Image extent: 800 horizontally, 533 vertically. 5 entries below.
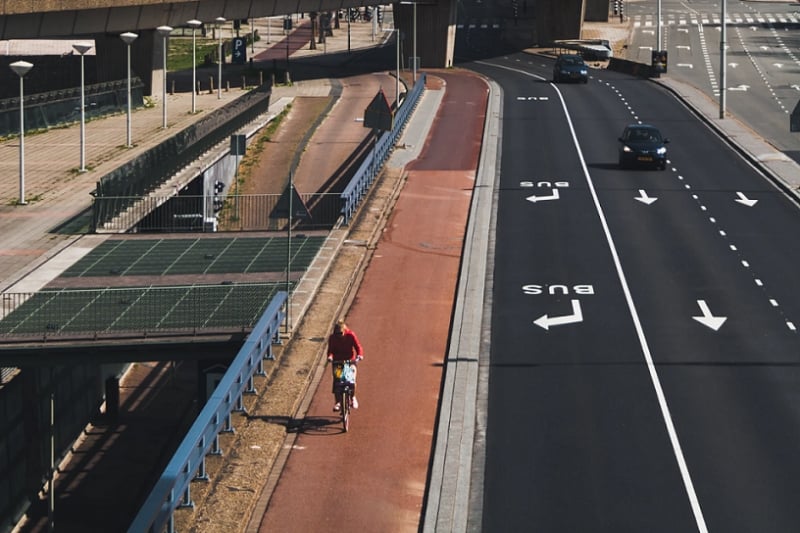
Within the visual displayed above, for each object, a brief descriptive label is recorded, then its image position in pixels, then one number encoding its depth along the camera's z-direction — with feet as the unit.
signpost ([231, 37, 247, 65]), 357.61
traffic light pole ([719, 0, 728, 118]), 230.68
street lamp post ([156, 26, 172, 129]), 222.15
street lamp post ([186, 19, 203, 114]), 246.47
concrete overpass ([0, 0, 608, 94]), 215.51
